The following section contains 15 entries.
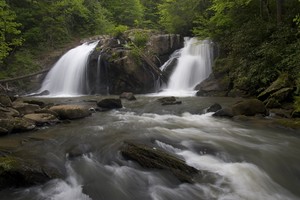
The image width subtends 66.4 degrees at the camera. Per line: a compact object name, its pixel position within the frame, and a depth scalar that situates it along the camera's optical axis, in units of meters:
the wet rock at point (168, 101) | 10.43
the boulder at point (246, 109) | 8.08
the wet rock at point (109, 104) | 9.98
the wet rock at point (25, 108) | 8.10
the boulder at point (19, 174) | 3.84
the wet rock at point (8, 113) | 7.08
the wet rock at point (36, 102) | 9.58
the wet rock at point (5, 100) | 8.49
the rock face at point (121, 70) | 15.13
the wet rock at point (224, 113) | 8.21
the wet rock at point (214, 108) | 8.92
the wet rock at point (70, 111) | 8.02
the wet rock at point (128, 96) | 12.32
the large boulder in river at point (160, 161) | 4.25
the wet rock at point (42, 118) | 7.27
